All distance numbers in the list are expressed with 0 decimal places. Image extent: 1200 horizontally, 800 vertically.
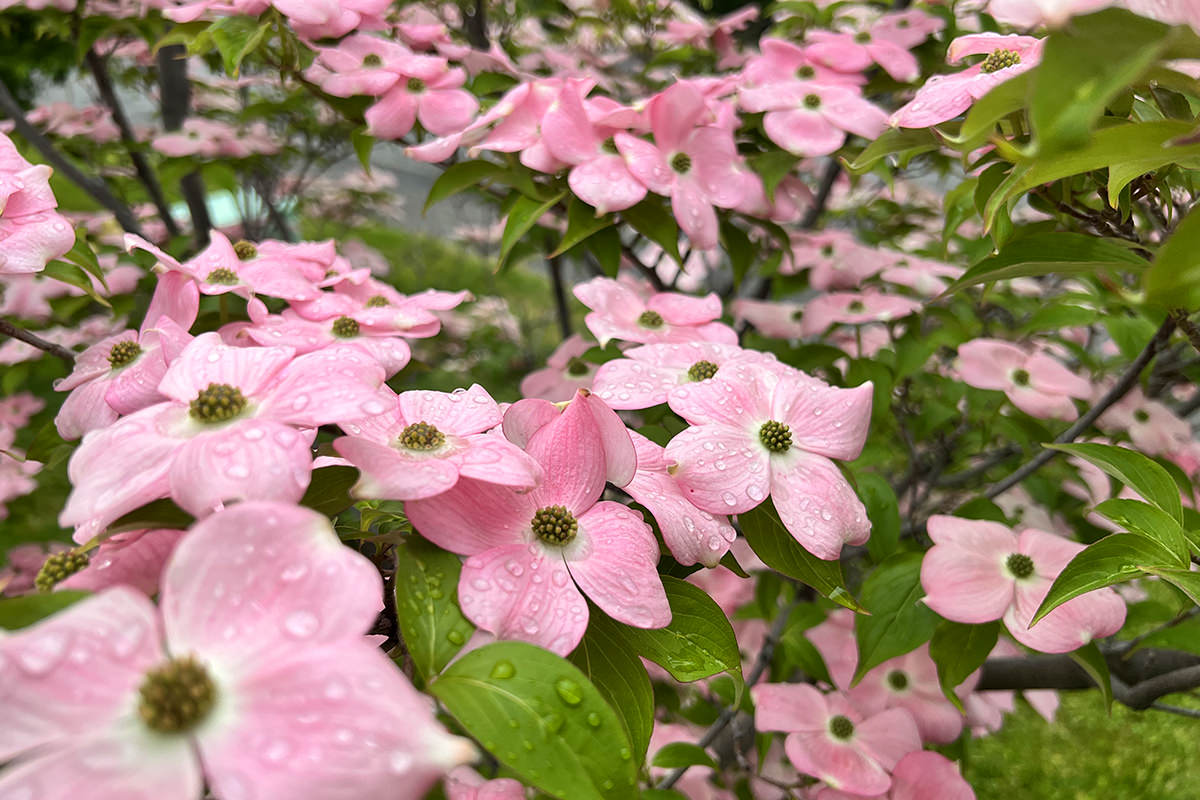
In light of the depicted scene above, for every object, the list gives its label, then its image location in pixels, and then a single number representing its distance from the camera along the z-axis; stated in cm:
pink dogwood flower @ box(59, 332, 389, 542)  38
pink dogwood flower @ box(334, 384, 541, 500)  42
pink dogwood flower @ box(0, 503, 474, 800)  29
